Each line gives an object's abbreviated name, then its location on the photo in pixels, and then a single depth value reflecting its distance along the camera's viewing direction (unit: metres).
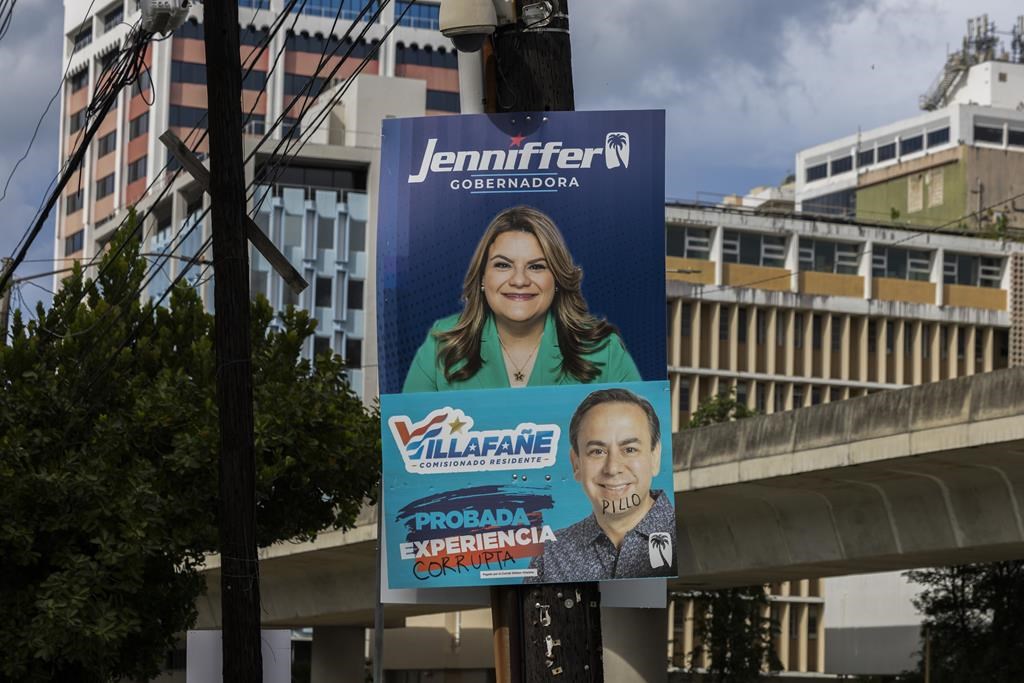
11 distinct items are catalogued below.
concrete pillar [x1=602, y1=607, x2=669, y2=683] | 39.75
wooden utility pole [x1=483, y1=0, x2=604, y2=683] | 10.17
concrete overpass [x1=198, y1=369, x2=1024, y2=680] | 26.70
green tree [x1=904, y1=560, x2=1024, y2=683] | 42.34
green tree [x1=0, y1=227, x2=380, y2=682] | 24.58
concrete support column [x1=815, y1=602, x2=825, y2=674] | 99.25
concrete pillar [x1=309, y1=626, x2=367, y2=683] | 58.28
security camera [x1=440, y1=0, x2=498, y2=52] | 10.35
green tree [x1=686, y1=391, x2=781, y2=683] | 57.78
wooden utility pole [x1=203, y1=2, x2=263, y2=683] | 11.66
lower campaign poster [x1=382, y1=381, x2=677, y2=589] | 10.52
